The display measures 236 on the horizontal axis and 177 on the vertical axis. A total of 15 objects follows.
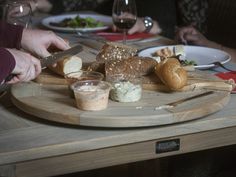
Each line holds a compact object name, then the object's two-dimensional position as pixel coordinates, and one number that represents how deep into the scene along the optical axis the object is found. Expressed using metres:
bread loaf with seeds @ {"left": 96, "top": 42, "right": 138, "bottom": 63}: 1.49
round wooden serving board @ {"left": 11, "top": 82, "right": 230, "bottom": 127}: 1.14
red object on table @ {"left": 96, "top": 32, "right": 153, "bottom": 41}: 2.09
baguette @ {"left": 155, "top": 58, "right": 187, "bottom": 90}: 1.28
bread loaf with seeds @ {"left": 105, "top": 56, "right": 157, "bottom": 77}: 1.36
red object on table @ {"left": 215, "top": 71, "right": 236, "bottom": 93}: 1.51
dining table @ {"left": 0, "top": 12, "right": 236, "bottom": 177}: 1.08
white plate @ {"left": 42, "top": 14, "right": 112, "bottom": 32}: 2.21
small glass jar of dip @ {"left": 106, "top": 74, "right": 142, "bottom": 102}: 1.22
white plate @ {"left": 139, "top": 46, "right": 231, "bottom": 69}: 1.70
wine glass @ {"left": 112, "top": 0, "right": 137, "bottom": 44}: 1.92
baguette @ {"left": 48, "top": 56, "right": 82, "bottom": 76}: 1.40
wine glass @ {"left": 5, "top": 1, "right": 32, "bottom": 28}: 1.86
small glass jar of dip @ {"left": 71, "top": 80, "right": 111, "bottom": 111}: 1.16
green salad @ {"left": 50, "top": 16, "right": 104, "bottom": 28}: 2.27
